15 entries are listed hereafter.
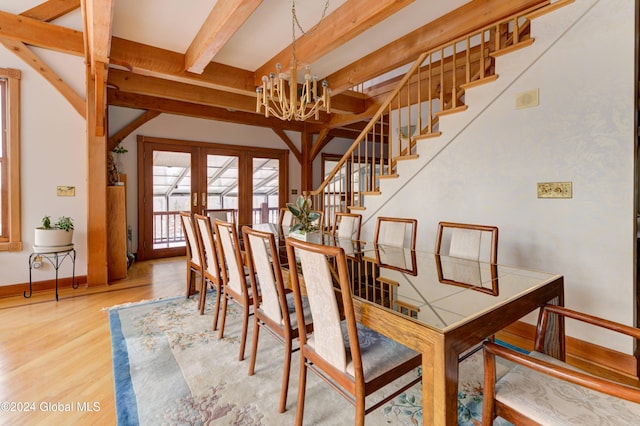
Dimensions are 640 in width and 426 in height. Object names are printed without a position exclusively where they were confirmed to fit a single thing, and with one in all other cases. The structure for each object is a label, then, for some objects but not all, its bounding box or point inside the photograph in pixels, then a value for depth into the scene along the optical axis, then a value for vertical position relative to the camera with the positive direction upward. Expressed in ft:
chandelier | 8.61 +3.37
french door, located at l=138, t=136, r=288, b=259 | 17.83 +1.69
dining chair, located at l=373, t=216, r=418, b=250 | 9.04 -0.65
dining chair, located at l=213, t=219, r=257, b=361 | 6.71 -1.41
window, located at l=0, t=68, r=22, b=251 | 10.89 +1.80
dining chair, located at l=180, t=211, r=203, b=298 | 9.64 -1.42
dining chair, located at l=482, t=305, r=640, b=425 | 2.95 -2.06
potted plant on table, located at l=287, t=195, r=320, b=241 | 7.99 -0.12
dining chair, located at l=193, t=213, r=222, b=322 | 7.94 -1.24
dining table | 3.35 -1.31
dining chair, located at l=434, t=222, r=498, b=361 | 5.83 -0.96
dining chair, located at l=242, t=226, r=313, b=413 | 5.25 -1.70
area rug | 5.16 -3.37
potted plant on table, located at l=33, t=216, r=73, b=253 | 10.68 -0.84
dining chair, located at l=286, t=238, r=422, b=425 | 3.91 -1.99
